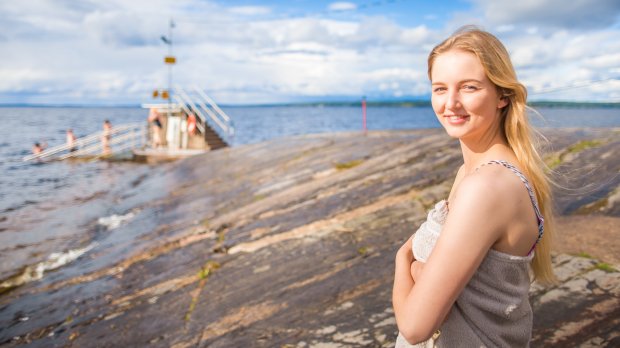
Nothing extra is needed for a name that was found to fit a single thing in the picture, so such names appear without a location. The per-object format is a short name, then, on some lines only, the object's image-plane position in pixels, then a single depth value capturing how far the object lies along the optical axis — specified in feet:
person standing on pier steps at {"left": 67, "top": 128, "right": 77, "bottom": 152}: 104.27
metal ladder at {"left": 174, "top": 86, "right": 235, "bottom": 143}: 82.74
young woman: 5.34
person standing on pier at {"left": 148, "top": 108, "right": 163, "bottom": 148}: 87.45
